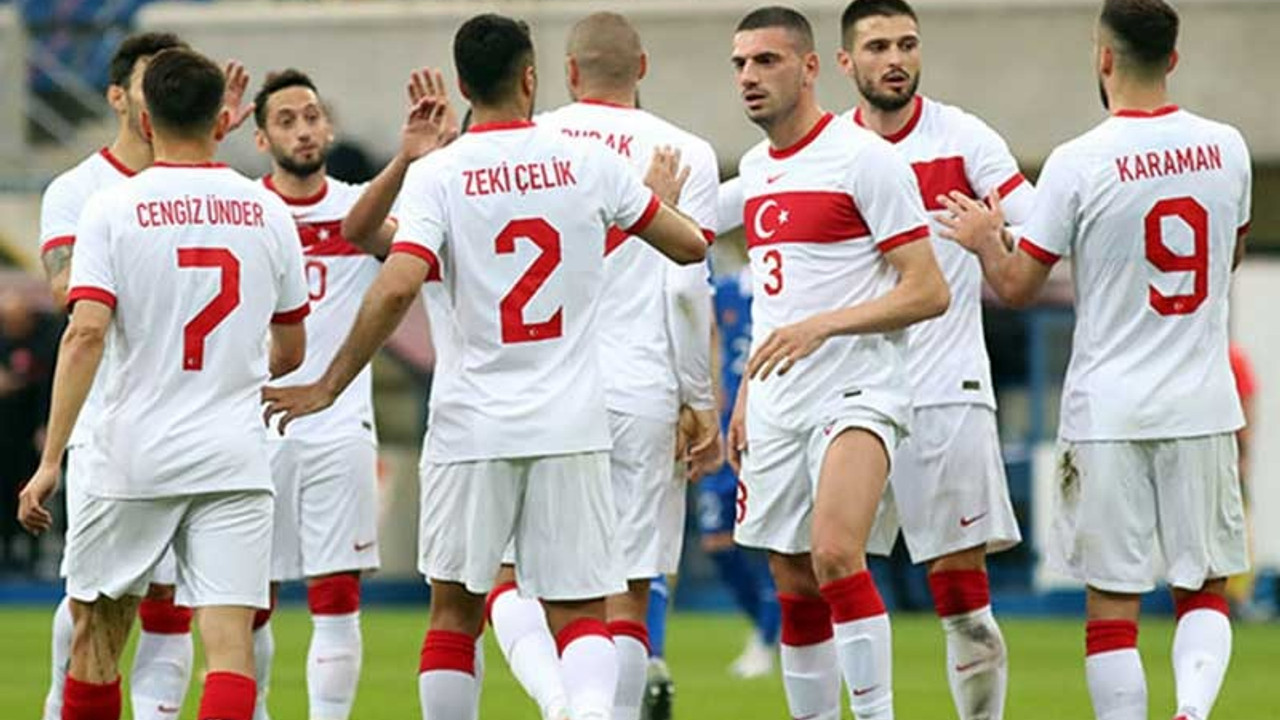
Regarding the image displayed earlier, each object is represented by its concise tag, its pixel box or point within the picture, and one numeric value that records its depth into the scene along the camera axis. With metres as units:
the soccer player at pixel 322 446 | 22.98
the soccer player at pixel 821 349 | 20.03
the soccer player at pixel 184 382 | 18.34
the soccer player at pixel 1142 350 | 19.42
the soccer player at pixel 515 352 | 18.77
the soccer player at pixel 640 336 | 21.81
